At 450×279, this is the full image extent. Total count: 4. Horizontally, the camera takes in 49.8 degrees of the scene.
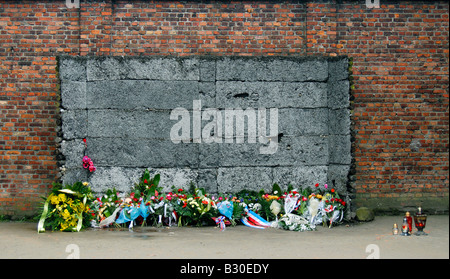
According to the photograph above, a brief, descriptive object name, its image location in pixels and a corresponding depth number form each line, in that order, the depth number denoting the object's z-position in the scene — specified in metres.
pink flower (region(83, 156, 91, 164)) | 7.63
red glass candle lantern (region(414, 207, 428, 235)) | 6.66
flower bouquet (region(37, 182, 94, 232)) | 6.98
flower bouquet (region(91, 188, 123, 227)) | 7.23
